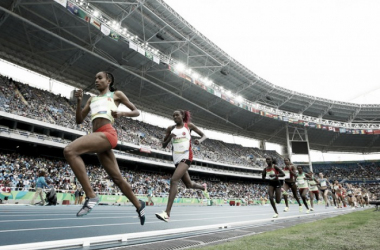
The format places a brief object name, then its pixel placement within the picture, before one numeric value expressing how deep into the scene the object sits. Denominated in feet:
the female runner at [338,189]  60.13
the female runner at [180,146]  17.39
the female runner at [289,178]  35.99
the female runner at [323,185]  54.85
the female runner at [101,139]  11.32
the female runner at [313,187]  49.40
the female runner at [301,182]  42.98
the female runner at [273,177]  30.30
